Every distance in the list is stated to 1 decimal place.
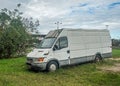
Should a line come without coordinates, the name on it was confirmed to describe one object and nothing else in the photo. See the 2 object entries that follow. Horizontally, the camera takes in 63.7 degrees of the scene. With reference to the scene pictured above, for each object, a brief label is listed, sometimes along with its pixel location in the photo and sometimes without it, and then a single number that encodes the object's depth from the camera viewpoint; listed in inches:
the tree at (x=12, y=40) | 392.5
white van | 229.3
